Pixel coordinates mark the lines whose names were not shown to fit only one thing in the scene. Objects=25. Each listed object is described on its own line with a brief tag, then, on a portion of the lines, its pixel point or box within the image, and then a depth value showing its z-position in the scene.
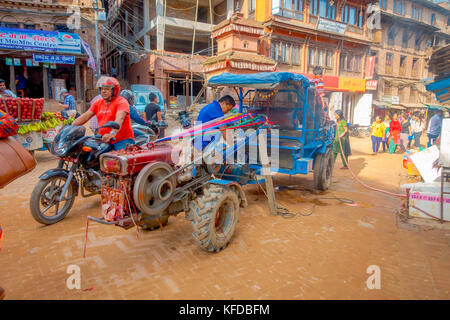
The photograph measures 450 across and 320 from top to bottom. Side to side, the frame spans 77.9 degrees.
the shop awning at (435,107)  27.24
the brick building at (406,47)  27.28
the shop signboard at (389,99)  27.81
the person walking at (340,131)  9.77
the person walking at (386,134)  13.75
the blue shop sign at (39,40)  15.63
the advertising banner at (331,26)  20.98
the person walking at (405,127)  19.69
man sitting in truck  4.29
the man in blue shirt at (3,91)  7.62
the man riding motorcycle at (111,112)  3.97
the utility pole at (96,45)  18.74
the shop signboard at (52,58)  16.23
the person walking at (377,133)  13.09
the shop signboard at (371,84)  24.61
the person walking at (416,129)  14.77
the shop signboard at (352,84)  23.37
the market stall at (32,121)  6.83
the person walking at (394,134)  13.20
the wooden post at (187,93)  19.53
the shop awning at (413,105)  29.31
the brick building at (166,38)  19.75
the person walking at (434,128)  10.95
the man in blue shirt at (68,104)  9.72
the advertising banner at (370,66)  24.45
